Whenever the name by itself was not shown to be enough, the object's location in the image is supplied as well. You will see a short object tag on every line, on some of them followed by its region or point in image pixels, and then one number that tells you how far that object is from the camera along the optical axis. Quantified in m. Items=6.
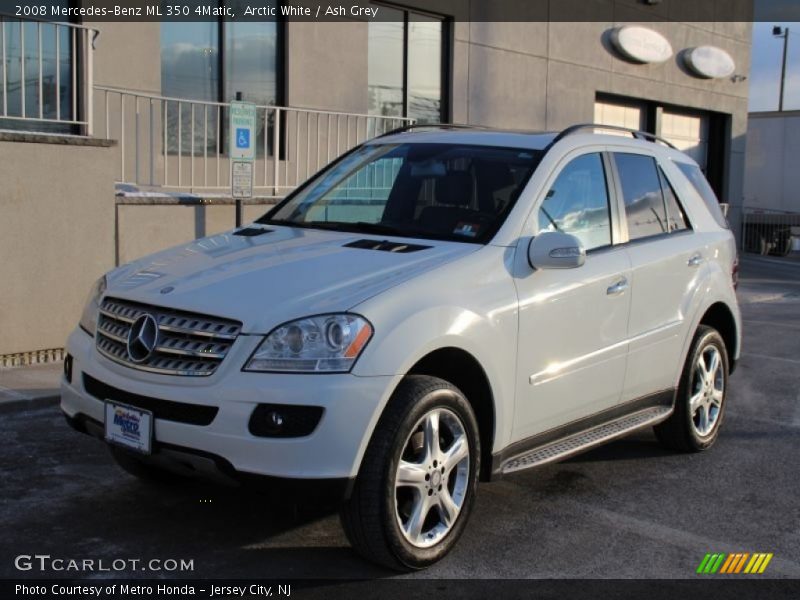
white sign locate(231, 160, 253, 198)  9.26
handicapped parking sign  9.06
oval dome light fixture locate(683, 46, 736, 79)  20.33
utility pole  59.28
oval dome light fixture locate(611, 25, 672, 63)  17.94
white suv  3.85
